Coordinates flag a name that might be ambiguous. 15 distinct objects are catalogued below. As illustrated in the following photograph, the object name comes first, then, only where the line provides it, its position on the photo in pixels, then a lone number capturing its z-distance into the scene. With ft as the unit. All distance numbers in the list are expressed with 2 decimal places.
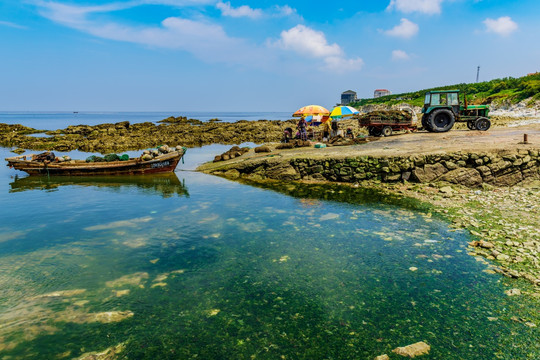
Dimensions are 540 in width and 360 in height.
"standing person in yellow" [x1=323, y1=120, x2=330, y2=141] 94.12
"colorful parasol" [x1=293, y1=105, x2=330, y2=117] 92.07
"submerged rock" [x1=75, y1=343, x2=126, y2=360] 17.99
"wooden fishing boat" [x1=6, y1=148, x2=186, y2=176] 75.31
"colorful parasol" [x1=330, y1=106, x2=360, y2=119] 90.12
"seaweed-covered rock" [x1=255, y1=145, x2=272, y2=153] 84.73
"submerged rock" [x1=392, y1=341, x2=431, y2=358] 17.77
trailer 87.66
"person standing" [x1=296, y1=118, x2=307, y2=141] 96.98
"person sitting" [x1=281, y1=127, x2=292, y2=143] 95.52
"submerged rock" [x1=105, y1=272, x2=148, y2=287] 26.07
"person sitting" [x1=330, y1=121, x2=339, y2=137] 96.58
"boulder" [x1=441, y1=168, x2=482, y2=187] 50.67
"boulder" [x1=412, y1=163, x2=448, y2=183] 53.57
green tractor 76.95
